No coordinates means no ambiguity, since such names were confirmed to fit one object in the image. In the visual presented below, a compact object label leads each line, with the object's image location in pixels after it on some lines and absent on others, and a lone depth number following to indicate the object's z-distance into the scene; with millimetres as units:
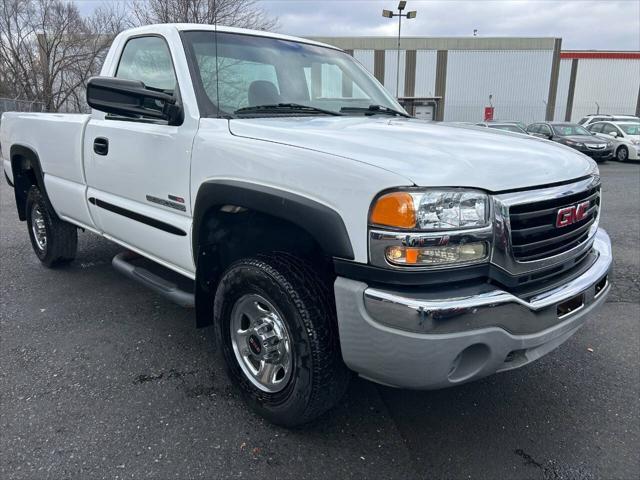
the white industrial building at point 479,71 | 39781
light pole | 20727
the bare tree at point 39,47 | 26531
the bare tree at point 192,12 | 16984
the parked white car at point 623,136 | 17688
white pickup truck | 1981
